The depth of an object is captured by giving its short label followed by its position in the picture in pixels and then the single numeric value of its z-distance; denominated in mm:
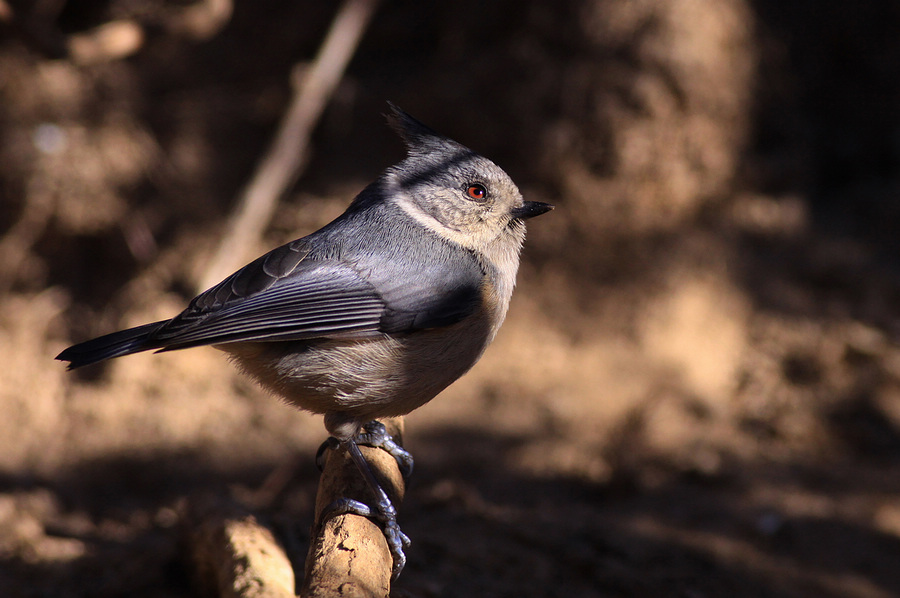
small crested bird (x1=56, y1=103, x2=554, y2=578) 5680
